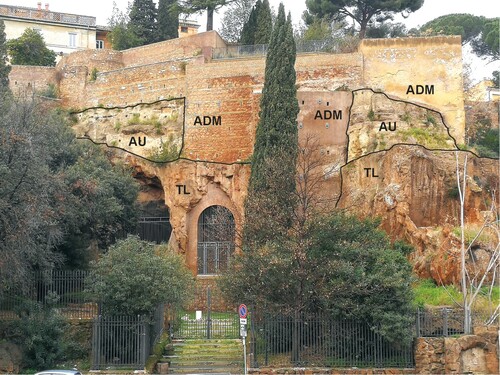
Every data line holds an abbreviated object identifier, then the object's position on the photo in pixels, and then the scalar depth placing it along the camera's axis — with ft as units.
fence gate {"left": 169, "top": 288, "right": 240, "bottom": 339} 99.96
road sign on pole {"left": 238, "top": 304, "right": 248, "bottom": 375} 83.20
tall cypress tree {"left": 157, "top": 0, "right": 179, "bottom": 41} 180.65
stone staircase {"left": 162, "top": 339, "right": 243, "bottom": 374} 91.91
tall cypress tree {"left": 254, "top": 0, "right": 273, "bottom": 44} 151.23
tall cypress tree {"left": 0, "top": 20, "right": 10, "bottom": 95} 127.12
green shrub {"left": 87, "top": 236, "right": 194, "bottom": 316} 91.04
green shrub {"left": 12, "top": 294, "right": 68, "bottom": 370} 90.68
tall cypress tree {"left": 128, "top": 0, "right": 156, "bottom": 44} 181.68
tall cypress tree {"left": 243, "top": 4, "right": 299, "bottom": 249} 95.50
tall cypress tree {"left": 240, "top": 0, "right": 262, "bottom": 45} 154.20
